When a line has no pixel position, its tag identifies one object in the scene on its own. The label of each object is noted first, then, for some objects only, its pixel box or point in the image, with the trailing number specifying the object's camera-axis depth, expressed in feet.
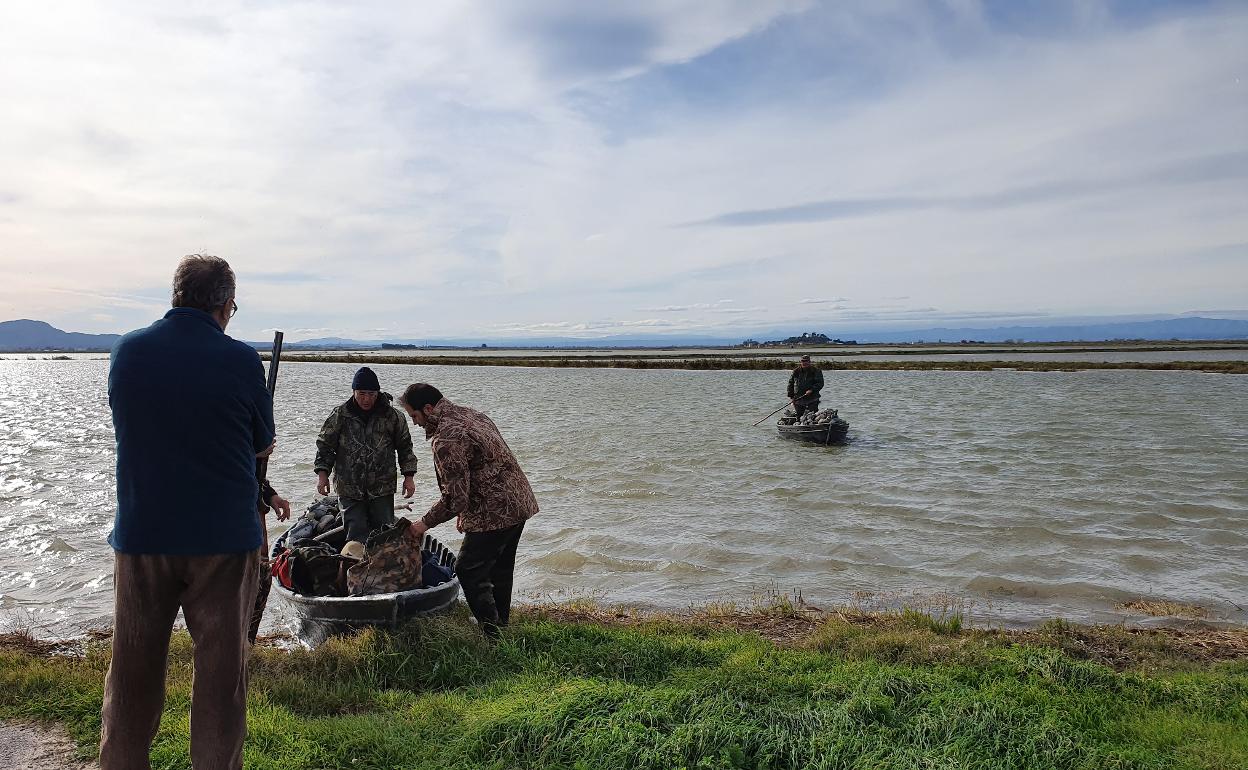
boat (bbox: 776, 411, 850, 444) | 73.00
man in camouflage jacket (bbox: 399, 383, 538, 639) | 20.48
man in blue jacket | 11.35
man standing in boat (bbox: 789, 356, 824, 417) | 76.07
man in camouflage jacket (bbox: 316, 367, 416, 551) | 26.55
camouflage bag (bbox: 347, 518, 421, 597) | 23.32
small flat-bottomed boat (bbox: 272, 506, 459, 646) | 22.27
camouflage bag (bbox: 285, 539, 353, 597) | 24.54
